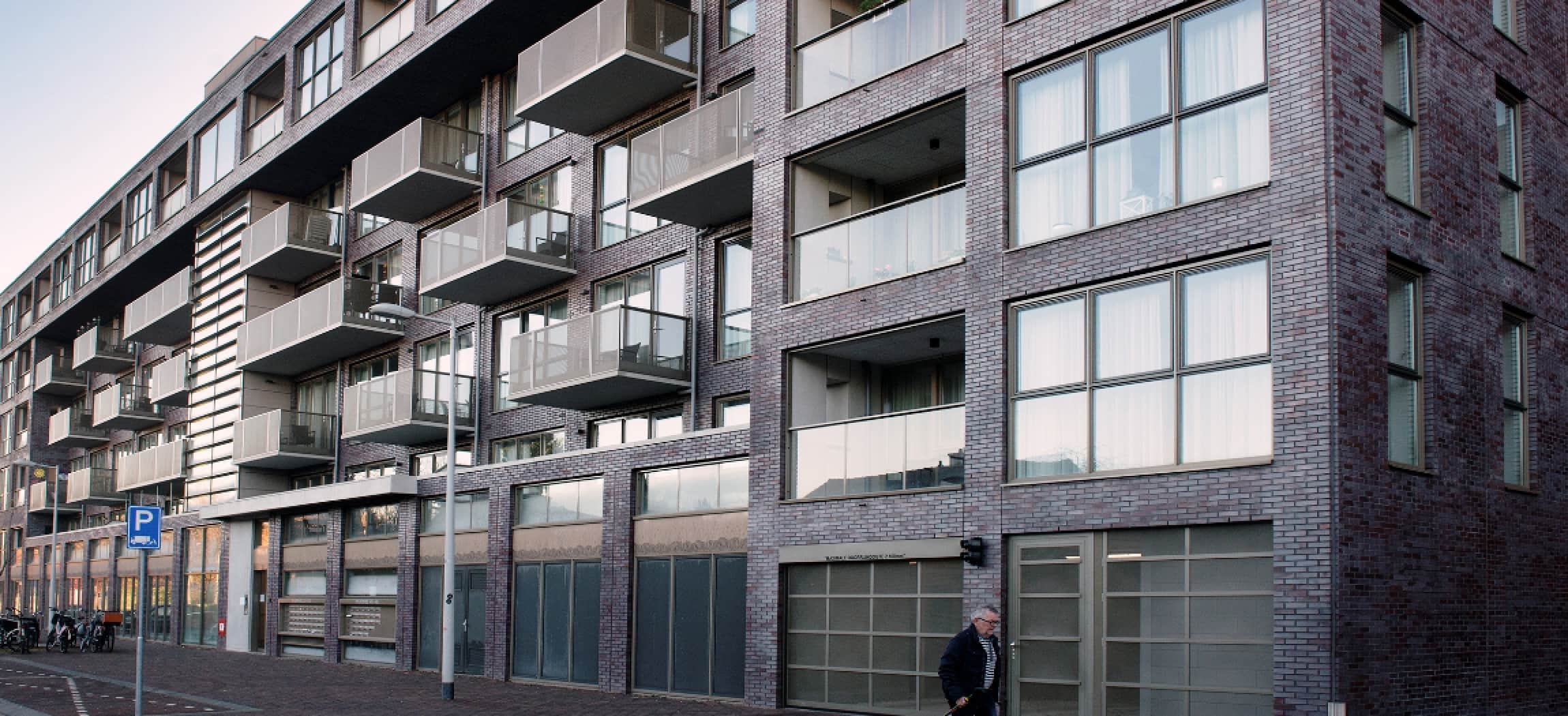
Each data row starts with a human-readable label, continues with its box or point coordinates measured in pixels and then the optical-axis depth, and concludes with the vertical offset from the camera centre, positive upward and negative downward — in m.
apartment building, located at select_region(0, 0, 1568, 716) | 14.05 +1.98
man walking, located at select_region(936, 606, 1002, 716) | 12.08 -1.37
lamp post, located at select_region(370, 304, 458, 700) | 22.38 -0.94
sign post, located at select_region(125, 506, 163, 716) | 17.91 -0.45
